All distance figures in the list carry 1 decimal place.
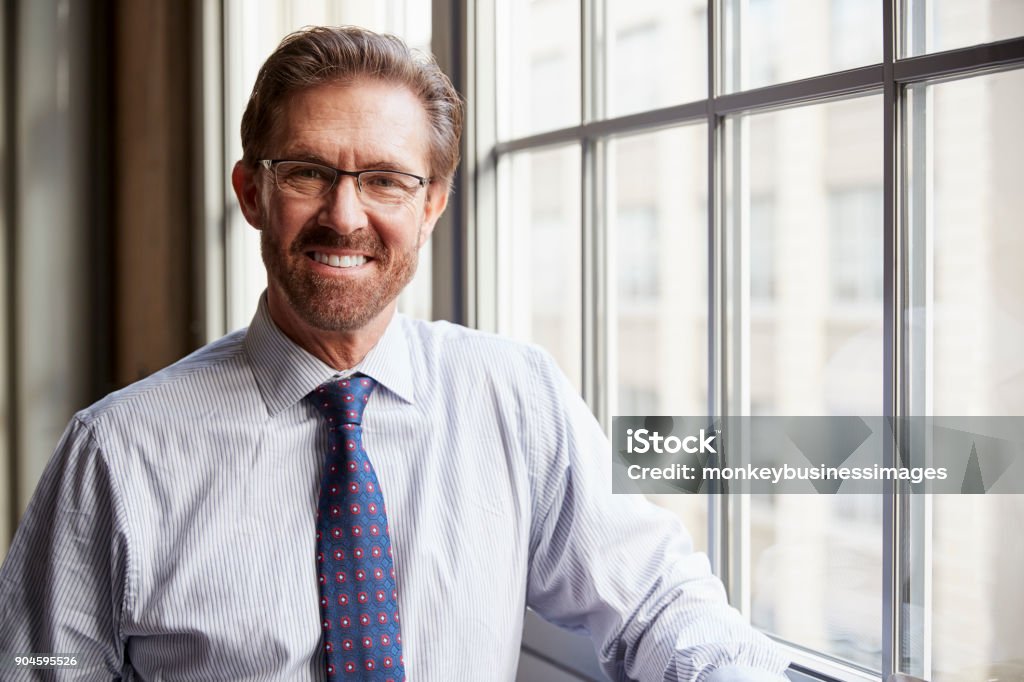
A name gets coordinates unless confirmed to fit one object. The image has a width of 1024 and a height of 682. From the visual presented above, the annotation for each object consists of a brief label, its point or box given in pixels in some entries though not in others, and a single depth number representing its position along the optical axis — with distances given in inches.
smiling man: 45.3
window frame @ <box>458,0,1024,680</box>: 43.9
